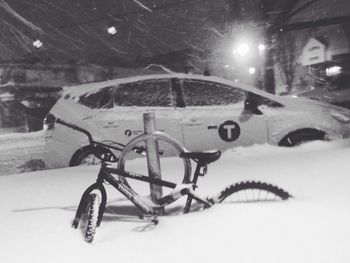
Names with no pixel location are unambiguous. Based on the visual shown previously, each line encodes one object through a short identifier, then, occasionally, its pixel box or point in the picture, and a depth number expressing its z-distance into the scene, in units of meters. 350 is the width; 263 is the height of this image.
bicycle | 3.05
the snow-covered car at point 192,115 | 6.30
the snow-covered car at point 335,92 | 12.58
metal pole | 3.34
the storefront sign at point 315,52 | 14.70
